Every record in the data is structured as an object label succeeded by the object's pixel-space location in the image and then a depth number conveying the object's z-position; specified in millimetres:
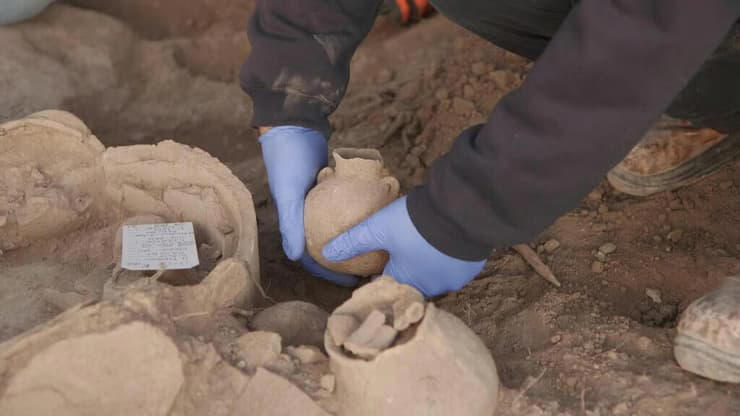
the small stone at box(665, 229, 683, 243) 2221
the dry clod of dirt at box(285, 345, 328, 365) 1666
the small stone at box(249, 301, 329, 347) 1770
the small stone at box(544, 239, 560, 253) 2244
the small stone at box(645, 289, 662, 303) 2027
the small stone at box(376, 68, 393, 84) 3301
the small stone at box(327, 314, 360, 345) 1560
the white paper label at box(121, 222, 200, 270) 1854
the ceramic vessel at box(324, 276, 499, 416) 1502
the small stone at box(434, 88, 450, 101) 2959
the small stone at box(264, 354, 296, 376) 1627
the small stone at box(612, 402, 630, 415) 1615
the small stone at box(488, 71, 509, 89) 2904
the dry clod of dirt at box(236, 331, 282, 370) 1646
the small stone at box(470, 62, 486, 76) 3006
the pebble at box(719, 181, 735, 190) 2361
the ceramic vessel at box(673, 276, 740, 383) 1598
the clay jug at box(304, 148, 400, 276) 1982
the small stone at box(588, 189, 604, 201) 2421
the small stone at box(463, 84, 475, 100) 2920
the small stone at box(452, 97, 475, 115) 2842
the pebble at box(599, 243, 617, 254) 2197
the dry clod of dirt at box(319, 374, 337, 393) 1607
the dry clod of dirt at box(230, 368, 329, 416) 1582
